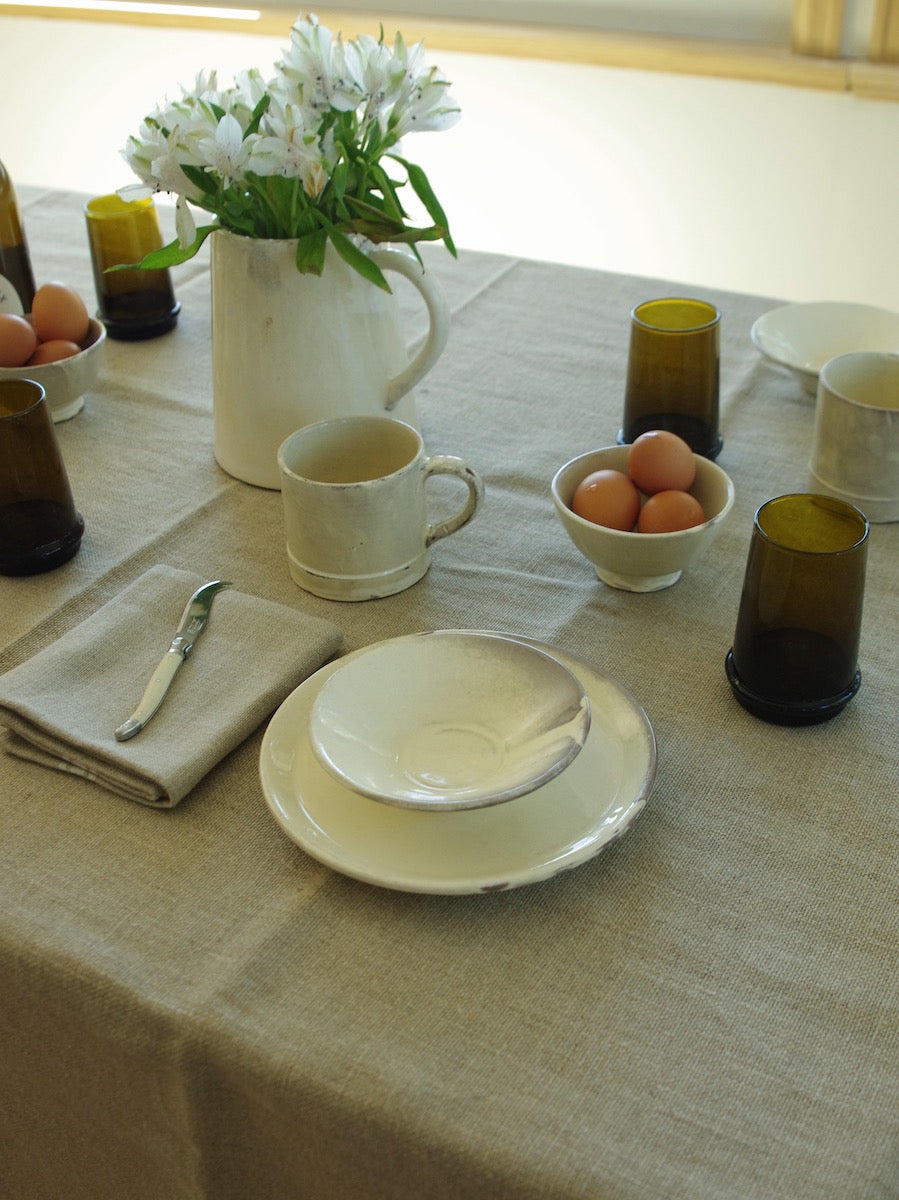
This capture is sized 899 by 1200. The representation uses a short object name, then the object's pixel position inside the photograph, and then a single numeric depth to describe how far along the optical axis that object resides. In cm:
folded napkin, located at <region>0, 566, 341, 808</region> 65
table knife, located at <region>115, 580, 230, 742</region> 67
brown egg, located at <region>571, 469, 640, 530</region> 78
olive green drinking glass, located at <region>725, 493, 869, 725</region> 66
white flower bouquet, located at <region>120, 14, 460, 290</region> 75
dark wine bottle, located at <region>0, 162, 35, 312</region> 106
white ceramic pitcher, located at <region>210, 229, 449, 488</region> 84
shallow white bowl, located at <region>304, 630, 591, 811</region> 60
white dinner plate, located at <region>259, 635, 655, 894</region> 58
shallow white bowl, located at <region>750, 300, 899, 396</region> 103
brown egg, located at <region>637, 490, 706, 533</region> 77
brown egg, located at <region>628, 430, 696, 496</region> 79
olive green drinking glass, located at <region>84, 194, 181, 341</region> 110
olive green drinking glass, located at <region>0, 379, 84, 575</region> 81
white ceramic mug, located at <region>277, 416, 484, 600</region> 77
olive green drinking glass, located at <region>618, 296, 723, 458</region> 90
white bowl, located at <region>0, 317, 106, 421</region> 96
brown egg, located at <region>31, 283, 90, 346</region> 98
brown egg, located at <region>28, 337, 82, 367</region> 98
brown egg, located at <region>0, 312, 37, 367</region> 96
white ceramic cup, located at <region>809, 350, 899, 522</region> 82
